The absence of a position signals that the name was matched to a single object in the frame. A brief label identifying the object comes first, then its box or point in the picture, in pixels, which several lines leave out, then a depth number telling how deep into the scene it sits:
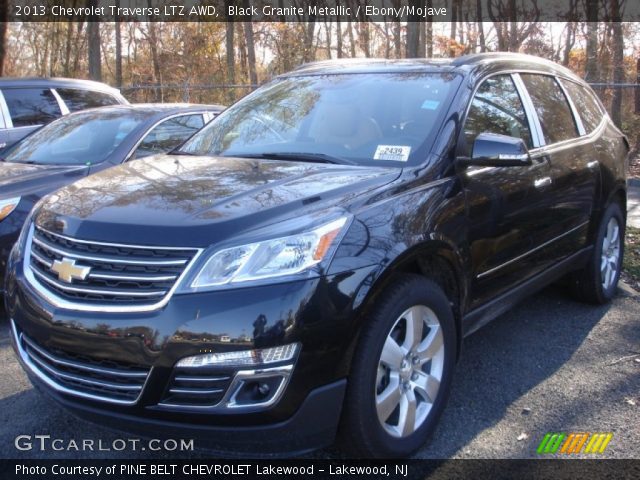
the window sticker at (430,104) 3.58
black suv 2.42
